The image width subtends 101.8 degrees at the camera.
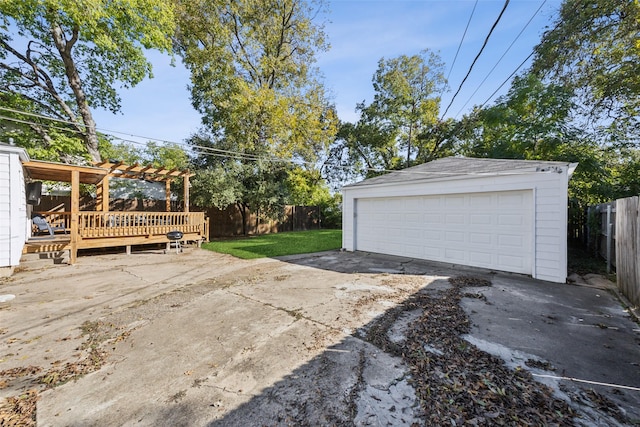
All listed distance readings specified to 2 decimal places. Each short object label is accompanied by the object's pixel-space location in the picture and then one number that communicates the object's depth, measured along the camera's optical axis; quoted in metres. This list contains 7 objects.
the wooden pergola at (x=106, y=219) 7.53
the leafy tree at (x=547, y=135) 9.56
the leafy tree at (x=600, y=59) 8.26
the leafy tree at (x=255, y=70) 12.80
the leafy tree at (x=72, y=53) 10.27
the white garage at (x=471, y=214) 5.44
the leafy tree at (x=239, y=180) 11.98
